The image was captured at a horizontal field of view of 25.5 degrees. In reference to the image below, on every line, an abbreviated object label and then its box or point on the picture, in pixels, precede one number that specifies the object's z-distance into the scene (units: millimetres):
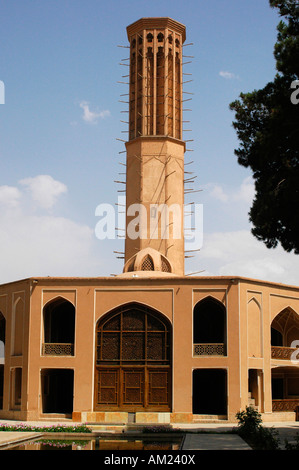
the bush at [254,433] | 17028
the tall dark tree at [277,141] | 19078
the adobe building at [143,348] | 28000
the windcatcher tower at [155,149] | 36000
